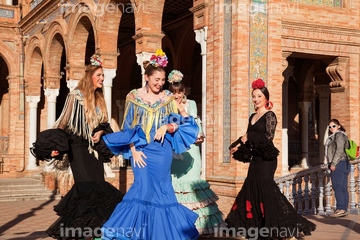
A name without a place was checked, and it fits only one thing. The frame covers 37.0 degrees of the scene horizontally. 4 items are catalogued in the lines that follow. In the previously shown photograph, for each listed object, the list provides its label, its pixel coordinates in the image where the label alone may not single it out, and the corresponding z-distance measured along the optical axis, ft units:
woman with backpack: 26.63
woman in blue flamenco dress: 13.99
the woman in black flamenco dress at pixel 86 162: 15.29
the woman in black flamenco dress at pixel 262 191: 17.40
